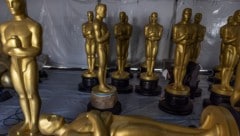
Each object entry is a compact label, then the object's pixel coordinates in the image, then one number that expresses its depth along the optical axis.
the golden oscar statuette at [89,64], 2.80
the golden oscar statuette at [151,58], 2.72
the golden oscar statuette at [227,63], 2.29
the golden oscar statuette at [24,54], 1.38
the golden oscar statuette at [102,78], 2.05
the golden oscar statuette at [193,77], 2.77
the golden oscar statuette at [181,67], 2.29
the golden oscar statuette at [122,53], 2.86
